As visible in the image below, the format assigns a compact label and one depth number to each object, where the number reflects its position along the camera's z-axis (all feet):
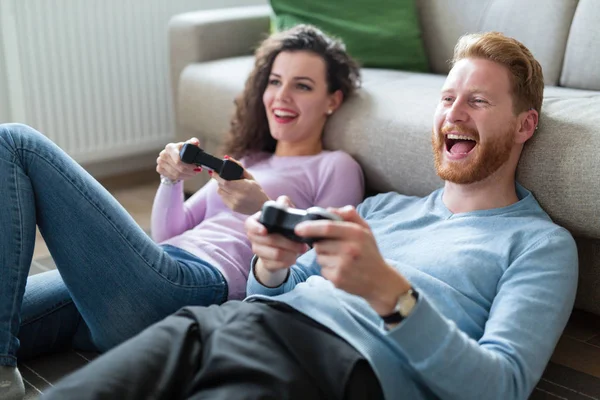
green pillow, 7.87
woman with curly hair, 4.83
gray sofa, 5.05
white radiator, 9.03
